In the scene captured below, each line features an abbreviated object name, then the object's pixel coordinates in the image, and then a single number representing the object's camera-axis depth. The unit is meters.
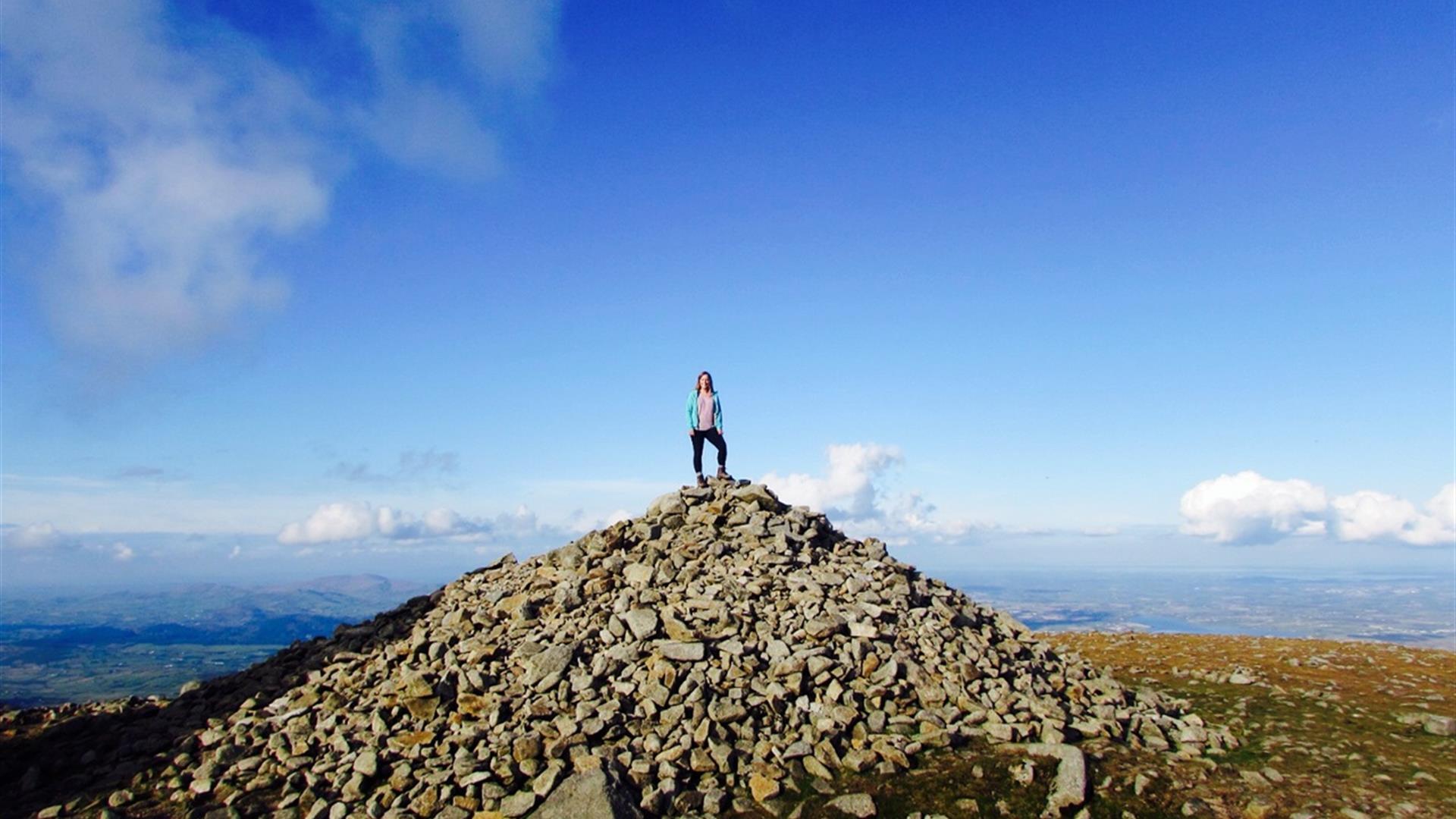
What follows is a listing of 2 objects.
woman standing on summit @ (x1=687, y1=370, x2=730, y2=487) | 23.98
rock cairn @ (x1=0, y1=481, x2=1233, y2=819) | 12.95
